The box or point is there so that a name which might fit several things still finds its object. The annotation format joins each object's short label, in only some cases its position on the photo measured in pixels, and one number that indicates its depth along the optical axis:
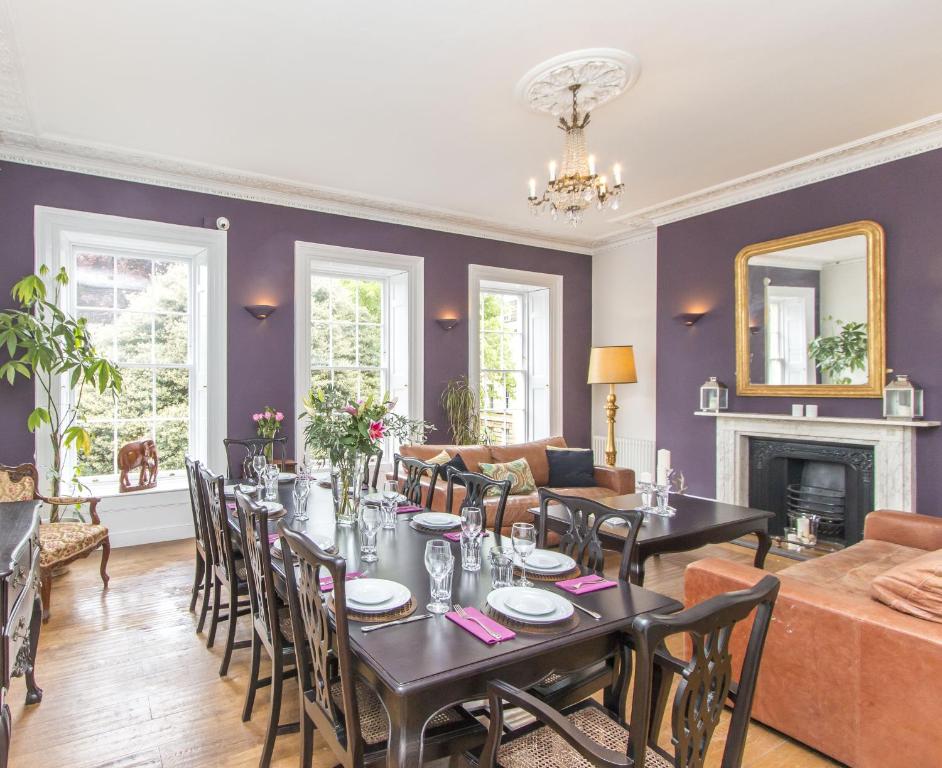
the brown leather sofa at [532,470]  4.47
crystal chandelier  3.41
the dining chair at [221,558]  2.58
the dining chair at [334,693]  1.46
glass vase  2.67
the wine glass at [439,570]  1.68
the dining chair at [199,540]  3.02
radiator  6.48
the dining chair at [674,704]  1.17
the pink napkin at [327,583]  1.78
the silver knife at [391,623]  1.59
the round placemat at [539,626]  1.57
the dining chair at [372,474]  3.13
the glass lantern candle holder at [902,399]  4.11
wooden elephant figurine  4.71
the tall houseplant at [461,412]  6.10
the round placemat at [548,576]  1.98
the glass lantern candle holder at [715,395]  5.40
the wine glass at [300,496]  2.79
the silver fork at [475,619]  1.53
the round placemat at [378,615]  1.65
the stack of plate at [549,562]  2.00
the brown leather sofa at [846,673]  1.81
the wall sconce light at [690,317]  5.65
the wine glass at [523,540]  1.89
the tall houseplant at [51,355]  3.86
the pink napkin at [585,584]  1.86
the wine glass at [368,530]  2.18
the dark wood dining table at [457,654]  1.34
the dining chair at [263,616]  1.96
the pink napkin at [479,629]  1.52
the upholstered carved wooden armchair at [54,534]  3.26
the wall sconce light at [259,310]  5.07
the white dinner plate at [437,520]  2.62
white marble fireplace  4.15
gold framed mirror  4.39
